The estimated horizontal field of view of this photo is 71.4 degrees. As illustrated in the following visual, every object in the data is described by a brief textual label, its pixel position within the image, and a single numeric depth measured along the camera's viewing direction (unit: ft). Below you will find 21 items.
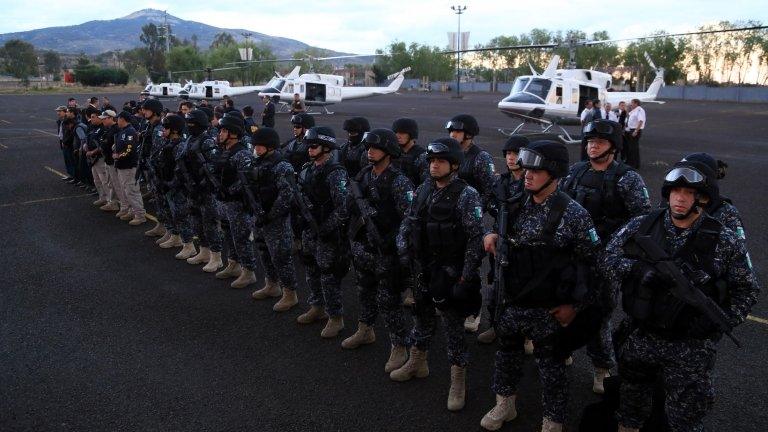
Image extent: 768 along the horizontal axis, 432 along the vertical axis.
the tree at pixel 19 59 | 358.64
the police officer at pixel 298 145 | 23.89
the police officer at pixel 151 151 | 29.35
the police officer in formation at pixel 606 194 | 15.05
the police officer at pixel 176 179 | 26.56
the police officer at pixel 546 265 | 11.81
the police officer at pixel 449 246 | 13.60
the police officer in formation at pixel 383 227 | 16.05
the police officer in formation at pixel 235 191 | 22.29
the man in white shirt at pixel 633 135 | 51.25
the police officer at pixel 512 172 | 16.60
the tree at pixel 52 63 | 434.71
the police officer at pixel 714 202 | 10.39
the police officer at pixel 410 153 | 20.13
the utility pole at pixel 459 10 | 241.96
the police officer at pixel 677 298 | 10.09
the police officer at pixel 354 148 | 23.09
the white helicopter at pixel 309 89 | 118.01
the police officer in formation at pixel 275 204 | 20.26
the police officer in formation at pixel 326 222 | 18.15
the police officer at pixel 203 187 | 24.41
